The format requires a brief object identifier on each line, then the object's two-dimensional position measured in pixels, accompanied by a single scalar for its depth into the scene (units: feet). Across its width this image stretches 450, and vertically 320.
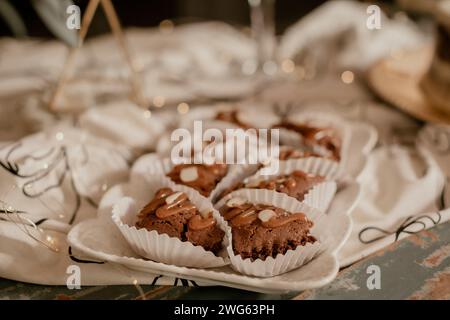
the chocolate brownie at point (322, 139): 1.40
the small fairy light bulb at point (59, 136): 1.41
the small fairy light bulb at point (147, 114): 1.61
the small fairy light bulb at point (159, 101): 1.85
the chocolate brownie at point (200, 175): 1.25
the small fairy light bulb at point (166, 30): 2.44
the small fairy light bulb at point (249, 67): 2.14
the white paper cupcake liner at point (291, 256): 1.00
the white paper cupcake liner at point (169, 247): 1.02
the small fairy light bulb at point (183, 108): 1.77
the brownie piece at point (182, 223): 1.07
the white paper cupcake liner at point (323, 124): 1.45
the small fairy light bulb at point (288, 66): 2.14
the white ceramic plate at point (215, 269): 0.98
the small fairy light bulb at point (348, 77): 2.01
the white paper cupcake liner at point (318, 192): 1.20
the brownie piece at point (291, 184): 1.19
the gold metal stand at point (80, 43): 1.49
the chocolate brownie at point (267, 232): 1.04
